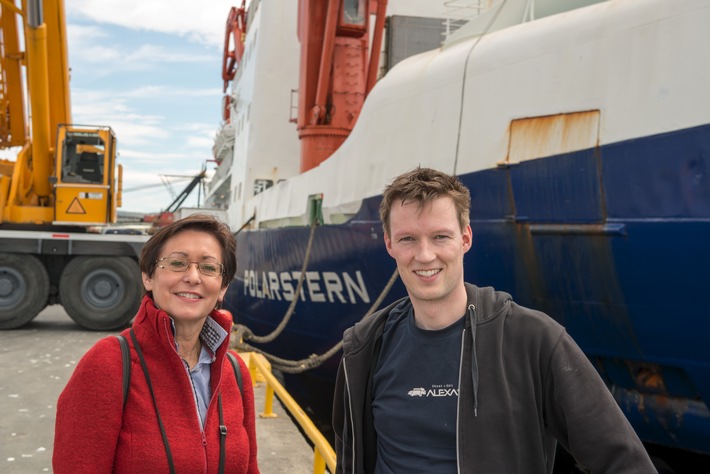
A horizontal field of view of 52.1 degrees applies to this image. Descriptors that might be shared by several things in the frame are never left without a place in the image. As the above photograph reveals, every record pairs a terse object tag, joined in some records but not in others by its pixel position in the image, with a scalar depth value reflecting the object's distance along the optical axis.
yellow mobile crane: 11.73
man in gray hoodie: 1.82
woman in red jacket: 1.94
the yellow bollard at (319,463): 4.16
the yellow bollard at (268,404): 6.12
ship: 4.19
